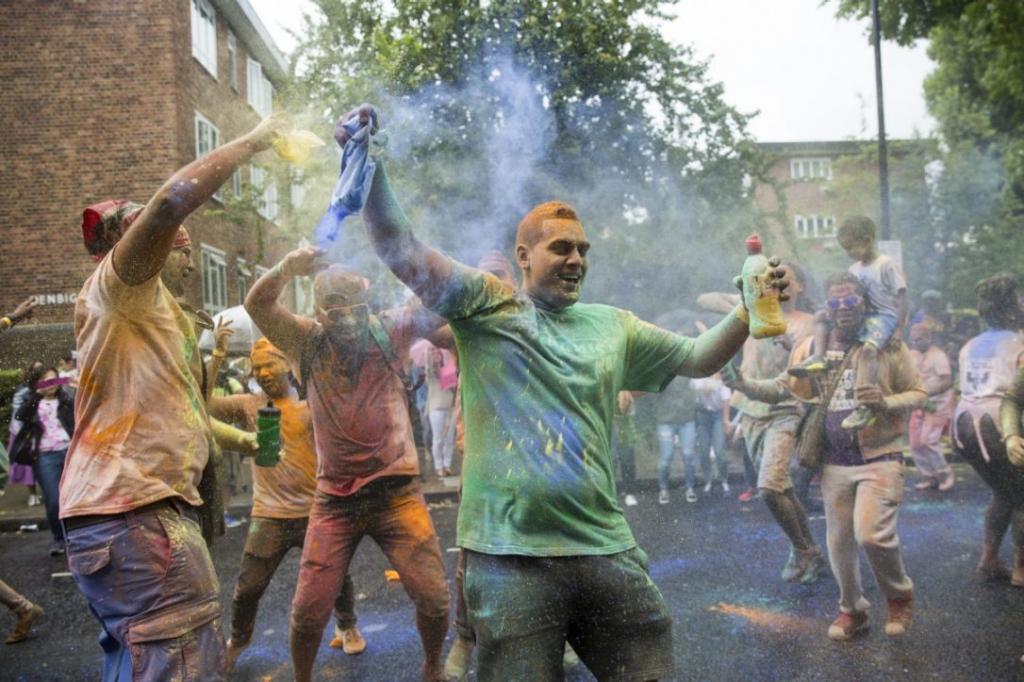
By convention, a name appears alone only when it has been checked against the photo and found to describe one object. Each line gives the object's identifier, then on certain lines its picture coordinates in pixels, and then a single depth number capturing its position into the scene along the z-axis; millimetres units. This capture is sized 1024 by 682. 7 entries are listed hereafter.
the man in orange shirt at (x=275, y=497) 3988
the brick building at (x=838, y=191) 19375
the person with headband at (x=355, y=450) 3549
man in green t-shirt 2238
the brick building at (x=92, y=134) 11570
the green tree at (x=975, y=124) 16219
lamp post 11500
